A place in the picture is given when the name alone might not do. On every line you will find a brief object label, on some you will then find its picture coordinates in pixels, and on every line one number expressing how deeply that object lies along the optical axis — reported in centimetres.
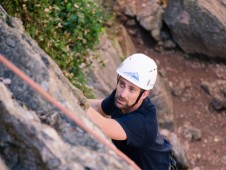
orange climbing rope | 277
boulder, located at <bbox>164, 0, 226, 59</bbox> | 1092
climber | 403
